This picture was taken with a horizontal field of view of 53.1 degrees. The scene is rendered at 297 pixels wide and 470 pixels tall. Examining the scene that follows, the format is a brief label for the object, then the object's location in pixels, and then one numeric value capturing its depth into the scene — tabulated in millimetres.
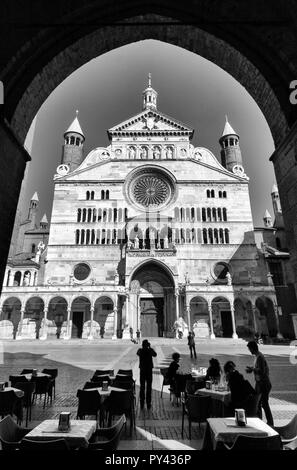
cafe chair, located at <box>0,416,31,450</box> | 3188
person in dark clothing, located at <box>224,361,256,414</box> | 4734
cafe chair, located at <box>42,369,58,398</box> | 7741
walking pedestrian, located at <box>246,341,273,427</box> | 5293
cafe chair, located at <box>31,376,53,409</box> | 6848
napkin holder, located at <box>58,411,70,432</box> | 3527
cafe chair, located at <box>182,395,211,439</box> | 4980
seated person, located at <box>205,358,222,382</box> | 6357
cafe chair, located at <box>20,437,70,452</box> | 2807
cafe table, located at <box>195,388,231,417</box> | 5145
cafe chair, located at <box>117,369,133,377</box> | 7942
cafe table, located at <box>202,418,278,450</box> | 3367
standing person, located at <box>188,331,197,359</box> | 14855
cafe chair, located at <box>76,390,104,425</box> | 5285
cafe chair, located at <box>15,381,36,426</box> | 6098
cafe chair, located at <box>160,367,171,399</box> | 7428
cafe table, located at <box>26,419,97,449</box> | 3287
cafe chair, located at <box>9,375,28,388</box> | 6898
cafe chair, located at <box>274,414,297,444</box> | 3771
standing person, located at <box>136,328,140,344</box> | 28831
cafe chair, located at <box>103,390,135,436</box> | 5379
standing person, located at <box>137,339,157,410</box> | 6731
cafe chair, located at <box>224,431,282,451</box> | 2957
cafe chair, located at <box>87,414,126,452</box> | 3172
